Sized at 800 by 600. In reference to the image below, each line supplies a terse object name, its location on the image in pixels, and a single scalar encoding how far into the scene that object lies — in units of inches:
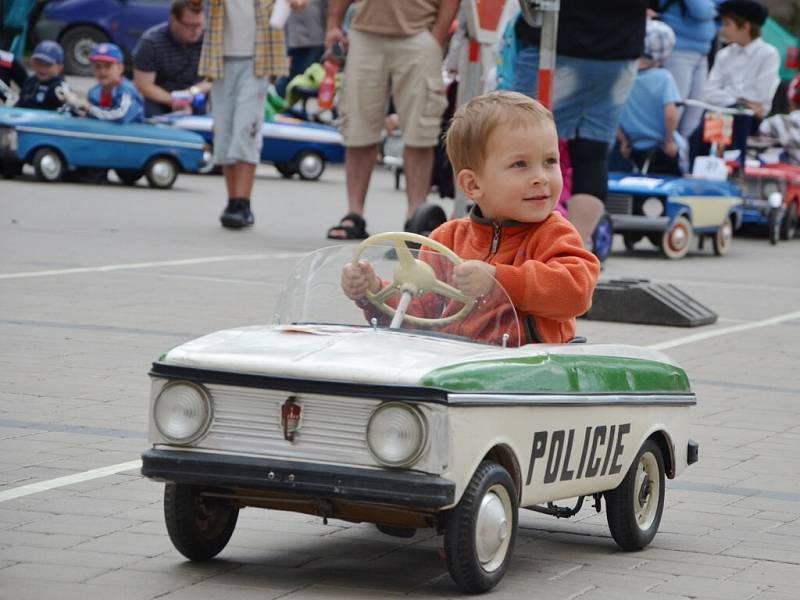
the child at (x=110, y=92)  682.2
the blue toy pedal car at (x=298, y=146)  811.4
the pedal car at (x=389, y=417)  153.3
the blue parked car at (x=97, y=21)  1123.3
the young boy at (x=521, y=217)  180.9
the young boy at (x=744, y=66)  670.5
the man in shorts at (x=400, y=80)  486.6
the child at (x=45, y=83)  698.8
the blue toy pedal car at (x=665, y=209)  553.6
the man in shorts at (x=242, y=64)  513.7
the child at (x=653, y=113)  586.9
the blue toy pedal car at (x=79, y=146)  666.8
